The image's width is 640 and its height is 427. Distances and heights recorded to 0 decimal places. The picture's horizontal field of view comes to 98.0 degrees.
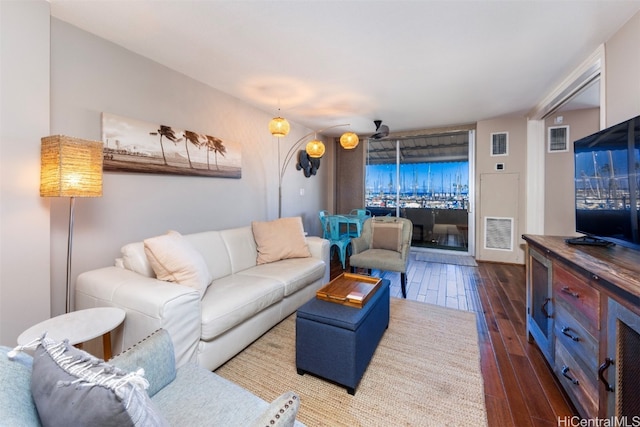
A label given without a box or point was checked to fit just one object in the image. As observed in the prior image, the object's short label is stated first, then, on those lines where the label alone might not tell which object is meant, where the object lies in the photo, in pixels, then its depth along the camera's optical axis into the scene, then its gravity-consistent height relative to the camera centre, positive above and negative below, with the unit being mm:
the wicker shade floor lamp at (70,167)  1664 +276
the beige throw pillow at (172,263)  1962 -364
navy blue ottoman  1679 -808
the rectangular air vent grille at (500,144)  4746 +1202
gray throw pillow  544 -379
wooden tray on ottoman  1951 -593
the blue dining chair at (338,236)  4664 -395
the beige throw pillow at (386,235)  3525 -291
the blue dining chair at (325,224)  4748 -202
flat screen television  1517 +177
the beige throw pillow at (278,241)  3043 -315
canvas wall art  2252 +599
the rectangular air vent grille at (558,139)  4363 +1187
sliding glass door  5535 +603
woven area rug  1537 -1095
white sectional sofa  1654 -599
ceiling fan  4707 +1443
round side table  1389 -610
